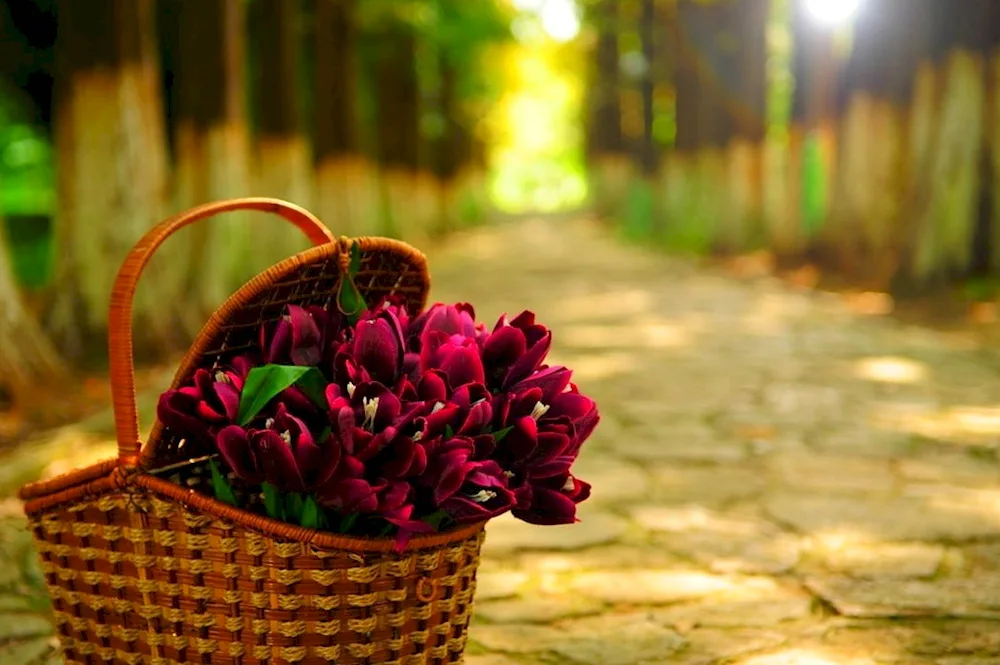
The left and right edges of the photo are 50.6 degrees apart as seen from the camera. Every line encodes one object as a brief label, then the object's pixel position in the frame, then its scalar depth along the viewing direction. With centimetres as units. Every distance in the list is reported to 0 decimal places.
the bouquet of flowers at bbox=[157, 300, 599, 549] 181
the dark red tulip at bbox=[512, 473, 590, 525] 201
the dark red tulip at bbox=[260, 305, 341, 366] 201
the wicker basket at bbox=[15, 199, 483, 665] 185
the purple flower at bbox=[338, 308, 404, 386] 197
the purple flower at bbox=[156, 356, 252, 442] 188
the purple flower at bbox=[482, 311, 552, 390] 205
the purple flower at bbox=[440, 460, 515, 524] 186
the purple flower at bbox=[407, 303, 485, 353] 215
